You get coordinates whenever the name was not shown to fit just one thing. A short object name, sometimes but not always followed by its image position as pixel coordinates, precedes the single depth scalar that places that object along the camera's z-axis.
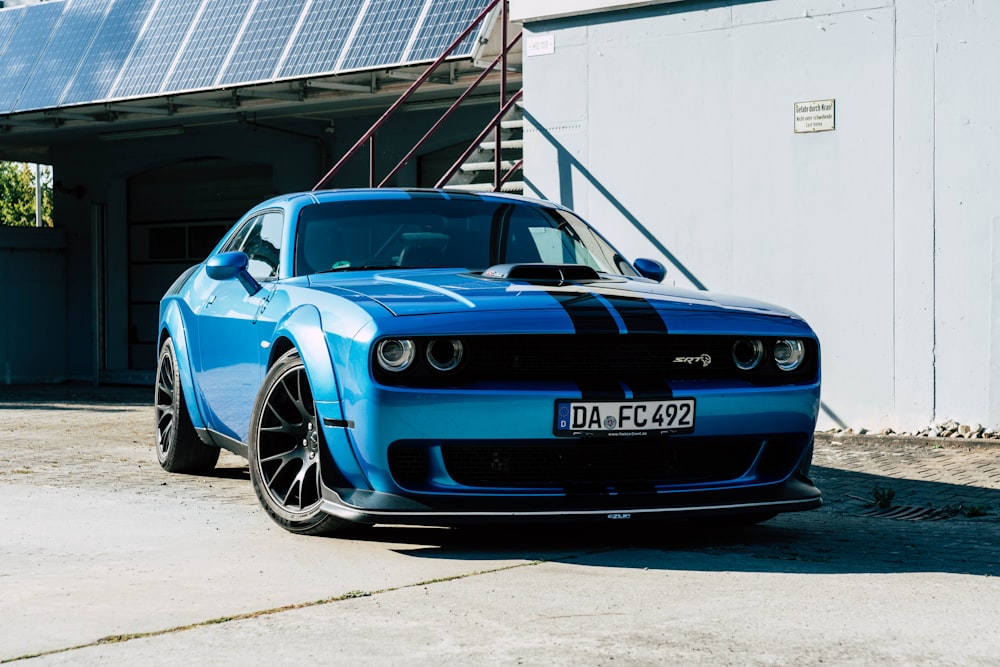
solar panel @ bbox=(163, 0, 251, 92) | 15.99
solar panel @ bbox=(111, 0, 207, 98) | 16.52
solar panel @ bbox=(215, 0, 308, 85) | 15.36
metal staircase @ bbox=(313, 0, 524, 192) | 12.59
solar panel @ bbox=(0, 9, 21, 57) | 20.80
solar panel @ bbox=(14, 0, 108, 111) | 17.66
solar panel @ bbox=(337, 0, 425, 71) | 14.19
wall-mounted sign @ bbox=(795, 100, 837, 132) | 10.68
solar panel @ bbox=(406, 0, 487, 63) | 13.74
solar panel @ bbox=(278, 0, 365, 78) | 14.76
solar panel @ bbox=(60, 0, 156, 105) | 17.02
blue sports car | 4.95
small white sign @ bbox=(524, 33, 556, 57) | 12.20
